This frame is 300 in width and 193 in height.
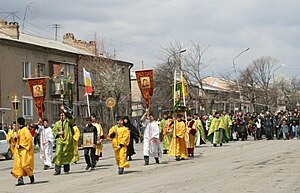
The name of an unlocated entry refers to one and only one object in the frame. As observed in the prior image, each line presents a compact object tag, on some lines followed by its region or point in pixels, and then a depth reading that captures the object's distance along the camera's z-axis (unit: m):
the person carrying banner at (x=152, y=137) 22.53
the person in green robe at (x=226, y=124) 34.37
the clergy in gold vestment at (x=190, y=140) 25.52
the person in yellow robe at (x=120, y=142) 18.90
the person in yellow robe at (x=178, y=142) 23.70
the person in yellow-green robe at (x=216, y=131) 33.97
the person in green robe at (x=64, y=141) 19.84
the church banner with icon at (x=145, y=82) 24.70
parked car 31.86
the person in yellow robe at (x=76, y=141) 20.48
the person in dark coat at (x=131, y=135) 24.43
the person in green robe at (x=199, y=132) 33.97
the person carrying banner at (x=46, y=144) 23.19
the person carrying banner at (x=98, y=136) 22.17
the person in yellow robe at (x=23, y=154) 16.53
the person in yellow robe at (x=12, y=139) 16.89
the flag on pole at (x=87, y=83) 35.73
